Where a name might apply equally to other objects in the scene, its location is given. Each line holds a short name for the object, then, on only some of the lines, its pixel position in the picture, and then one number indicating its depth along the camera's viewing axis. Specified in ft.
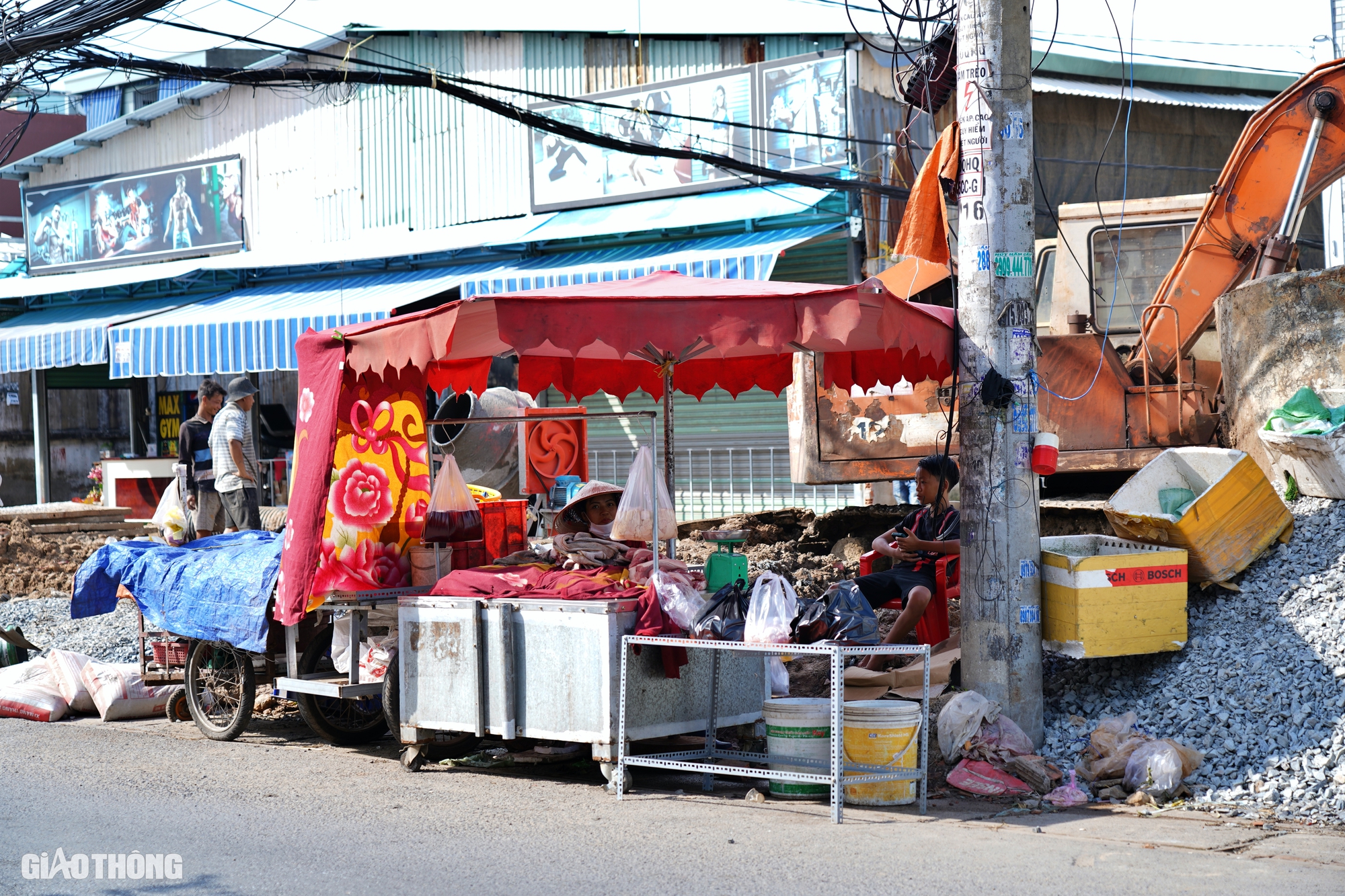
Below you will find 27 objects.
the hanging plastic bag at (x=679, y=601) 20.98
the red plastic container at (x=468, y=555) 25.93
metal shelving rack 19.03
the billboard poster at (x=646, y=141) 49.80
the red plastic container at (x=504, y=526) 27.55
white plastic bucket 20.57
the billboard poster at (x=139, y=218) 66.44
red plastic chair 26.02
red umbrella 21.26
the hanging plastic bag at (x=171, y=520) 32.65
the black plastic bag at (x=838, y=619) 20.42
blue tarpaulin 25.38
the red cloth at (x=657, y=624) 21.11
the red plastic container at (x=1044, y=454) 22.52
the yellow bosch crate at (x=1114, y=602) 22.02
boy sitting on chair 25.57
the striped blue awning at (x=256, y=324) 53.21
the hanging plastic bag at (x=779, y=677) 24.68
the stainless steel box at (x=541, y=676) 21.18
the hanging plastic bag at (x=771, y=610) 20.04
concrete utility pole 22.45
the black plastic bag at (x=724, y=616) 20.66
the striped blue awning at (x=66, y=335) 60.64
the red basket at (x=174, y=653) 28.35
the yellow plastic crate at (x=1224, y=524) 23.65
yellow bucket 19.90
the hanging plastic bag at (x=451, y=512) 24.75
